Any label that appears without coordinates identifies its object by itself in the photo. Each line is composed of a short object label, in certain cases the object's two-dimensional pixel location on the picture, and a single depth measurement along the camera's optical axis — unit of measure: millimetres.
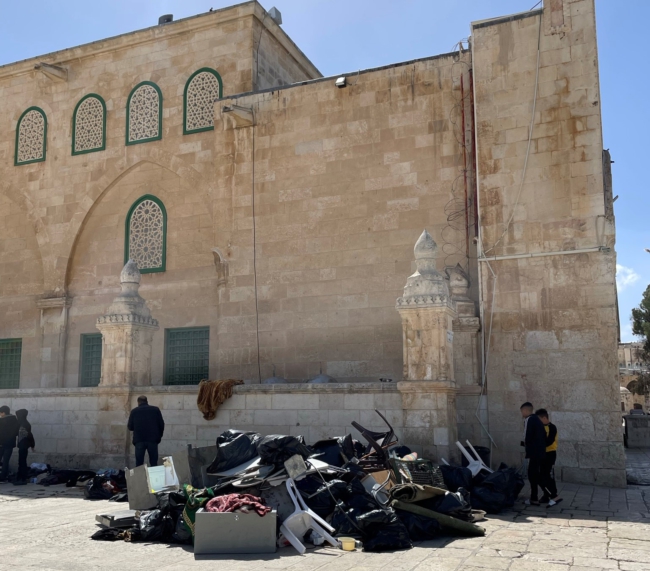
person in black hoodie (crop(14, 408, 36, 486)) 11203
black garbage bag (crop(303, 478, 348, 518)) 6934
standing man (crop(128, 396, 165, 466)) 10070
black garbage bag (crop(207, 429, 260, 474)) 7746
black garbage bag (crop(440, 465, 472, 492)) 8023
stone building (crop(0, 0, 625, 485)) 10555
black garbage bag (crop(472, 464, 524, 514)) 7949
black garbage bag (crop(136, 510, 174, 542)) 6688
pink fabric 6230
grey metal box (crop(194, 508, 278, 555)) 6098
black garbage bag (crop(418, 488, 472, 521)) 6848
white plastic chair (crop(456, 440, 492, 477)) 8781
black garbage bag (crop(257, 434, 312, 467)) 7398
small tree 32562
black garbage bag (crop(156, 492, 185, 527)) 6840
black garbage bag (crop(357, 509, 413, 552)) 6172
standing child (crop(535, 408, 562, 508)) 8719
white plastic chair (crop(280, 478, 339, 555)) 6371
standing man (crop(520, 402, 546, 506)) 8766
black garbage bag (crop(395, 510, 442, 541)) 6559
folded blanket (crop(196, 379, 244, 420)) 10555
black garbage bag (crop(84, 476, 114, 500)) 9422
